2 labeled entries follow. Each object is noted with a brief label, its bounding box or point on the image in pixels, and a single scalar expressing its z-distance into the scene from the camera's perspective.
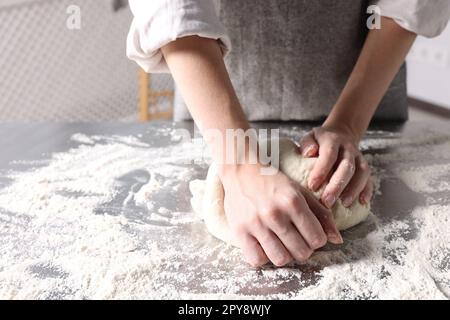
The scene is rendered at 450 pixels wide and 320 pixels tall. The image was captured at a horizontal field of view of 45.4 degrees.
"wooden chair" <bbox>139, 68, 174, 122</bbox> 1.83
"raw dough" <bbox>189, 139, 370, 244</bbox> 0.70
